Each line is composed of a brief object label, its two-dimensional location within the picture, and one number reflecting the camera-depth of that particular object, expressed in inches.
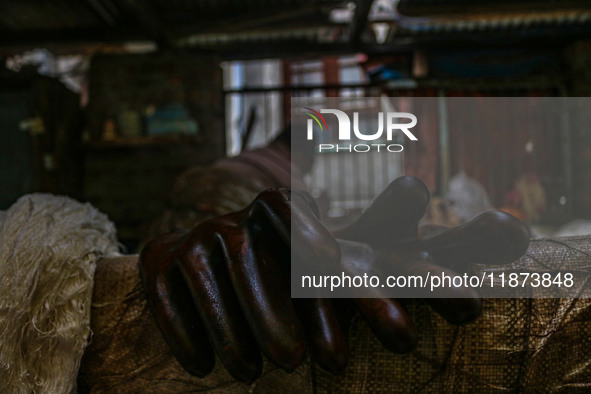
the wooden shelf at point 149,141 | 141.2
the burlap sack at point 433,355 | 25.2
